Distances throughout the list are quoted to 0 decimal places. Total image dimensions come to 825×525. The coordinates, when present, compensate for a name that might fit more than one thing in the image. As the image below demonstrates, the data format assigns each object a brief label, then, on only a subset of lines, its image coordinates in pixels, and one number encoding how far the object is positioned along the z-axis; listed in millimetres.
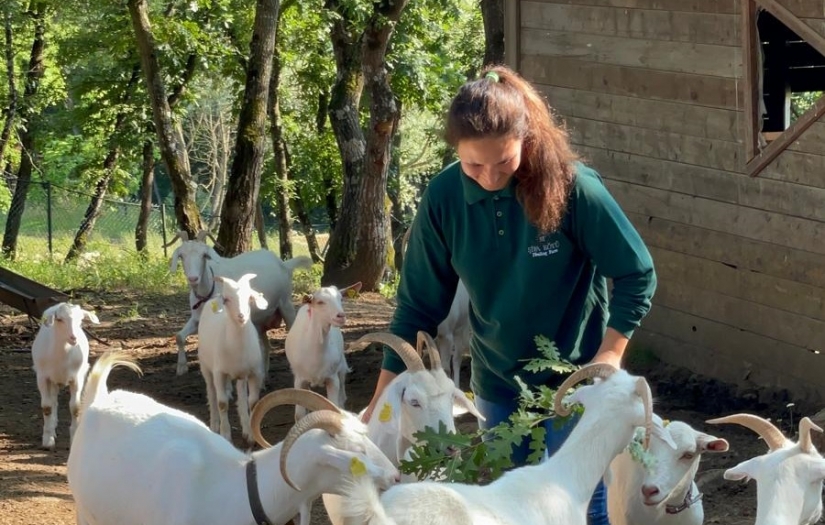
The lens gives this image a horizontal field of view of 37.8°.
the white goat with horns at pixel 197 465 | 4059
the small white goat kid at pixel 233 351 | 8117
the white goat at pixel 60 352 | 7988
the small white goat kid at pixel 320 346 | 8242
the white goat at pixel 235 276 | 10148
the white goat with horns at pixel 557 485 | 3127
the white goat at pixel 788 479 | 4148
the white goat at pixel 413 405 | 4809
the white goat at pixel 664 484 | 4477
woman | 3453
